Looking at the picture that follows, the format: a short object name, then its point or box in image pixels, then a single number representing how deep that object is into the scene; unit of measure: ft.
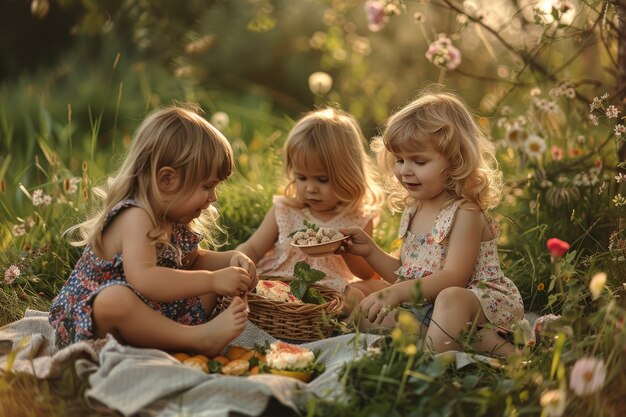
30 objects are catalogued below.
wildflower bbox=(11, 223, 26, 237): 14.02
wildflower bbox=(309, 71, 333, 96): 16.55
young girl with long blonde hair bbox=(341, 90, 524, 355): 11.21
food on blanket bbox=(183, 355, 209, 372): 9.68
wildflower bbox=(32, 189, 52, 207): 14.02
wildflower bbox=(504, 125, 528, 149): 15.47
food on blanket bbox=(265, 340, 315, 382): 9.63
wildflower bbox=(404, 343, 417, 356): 8.34
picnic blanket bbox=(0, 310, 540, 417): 8.68
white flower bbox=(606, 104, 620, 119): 11.74
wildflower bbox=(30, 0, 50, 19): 15.21
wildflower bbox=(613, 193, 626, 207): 11.45
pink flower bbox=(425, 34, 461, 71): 14.73
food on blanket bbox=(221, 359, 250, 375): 9.73
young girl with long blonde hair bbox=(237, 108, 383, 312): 13.62
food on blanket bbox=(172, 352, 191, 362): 10.08
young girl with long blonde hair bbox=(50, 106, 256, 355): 10.17
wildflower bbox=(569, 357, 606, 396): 7.80
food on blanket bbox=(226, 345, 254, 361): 10.48
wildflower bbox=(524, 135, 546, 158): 14.90
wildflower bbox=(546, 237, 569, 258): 8.62
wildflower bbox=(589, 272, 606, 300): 7.93
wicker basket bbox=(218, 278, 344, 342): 11.37
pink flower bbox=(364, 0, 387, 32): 15.57
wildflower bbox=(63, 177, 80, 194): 14.33
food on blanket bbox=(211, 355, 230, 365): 10.11
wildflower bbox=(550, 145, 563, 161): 15.75
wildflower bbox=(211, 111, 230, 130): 17.76
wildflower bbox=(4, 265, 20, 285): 12.85
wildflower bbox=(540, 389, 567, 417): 7.41
